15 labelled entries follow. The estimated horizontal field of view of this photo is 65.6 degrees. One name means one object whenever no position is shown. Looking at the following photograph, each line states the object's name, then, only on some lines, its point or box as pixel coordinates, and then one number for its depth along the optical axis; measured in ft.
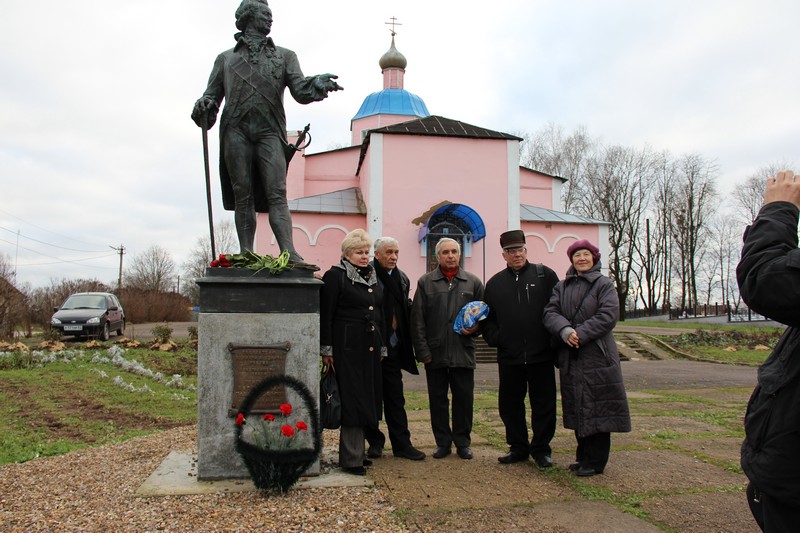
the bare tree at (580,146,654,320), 135.23
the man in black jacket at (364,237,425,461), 16.35
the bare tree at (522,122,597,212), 135.33
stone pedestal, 13.79
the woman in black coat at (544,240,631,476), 14.46
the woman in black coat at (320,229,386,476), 14.69
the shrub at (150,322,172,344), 48.34
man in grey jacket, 16.52
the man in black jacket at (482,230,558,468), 15.72
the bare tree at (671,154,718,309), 137.80
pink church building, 67.77
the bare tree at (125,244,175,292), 181.86
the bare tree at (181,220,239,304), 178.40
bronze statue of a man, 15.96
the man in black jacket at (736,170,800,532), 6.37
